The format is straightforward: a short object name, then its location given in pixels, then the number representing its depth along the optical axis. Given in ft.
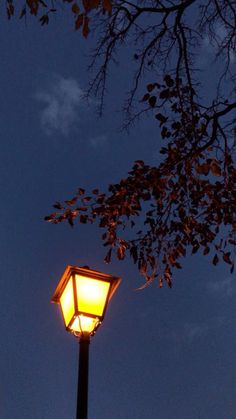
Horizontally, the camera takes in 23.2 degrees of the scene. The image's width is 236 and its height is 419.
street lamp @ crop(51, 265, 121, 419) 21.12
